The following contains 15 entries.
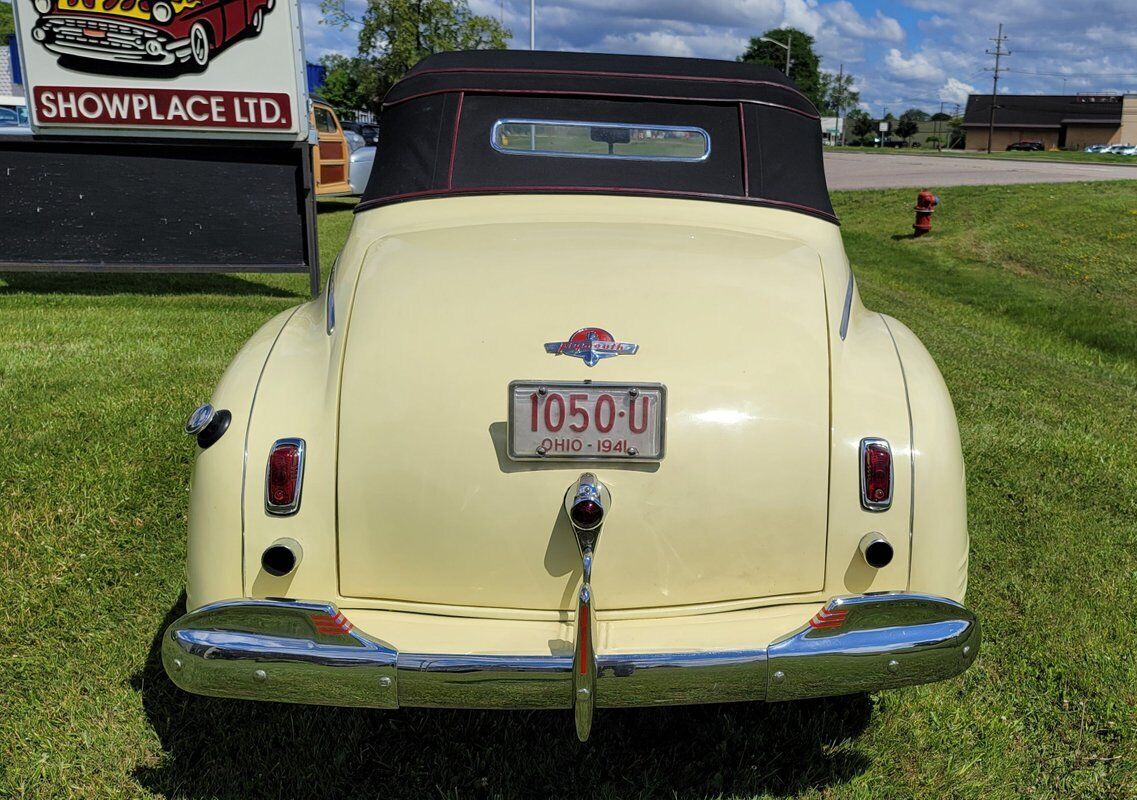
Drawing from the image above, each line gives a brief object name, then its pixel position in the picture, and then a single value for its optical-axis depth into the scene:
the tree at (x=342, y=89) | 29.14
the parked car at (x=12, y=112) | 18.31
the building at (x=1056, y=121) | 84.06
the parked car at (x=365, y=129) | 26.48
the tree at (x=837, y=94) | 100.56
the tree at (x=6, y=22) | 71.43
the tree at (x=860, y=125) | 98.69
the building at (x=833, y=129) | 80.31
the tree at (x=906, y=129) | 98.31
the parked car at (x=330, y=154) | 15.50
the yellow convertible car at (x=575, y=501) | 2.07
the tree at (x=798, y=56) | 90.56
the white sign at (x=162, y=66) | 7.40
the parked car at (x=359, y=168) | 16.95
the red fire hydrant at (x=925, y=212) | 13.75
